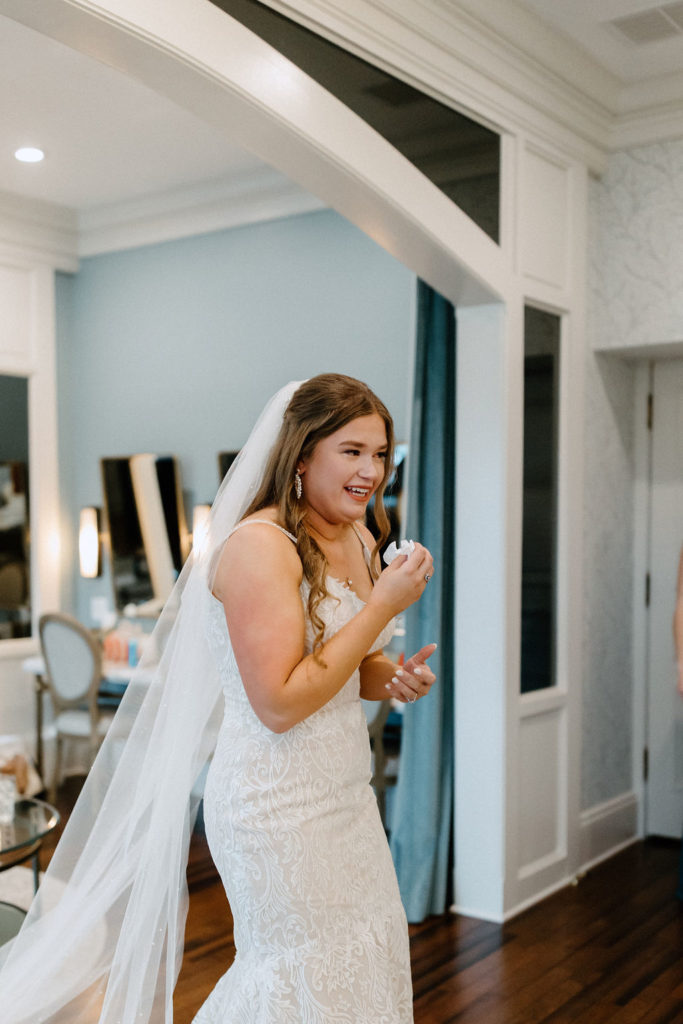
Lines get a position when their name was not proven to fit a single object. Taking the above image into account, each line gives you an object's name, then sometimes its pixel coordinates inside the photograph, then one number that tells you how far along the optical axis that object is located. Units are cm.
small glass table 329
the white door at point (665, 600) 466
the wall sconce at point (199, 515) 553
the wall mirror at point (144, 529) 573
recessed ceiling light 502
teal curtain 379
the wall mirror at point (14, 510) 589
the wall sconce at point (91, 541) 609
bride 175
